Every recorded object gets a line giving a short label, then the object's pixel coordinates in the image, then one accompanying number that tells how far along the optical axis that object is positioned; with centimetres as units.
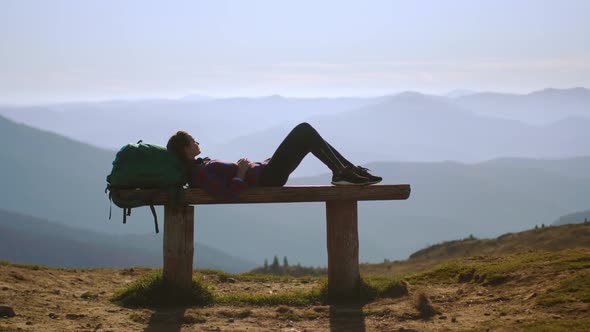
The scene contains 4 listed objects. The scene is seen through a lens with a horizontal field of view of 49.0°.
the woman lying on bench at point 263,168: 1072
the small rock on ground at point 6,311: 939
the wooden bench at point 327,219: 1077
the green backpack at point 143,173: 1062
